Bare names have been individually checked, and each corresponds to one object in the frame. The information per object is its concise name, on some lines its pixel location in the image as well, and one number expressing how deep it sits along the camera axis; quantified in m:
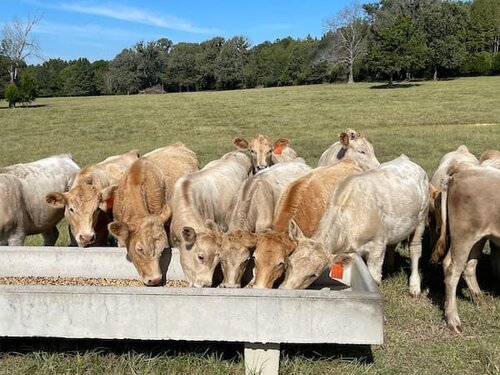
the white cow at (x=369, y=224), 4.94
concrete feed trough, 4.20
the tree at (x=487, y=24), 71.88
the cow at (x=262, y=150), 10.03
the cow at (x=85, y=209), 6.39
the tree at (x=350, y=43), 69.94
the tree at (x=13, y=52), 57.91
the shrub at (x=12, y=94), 44.50
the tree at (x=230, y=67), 84.62
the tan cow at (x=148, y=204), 5.38
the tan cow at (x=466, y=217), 5.46
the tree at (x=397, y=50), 54.47
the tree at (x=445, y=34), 61.38
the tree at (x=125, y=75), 88.94
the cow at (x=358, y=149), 8.73
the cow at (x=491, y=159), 7.36
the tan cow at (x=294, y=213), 4.83
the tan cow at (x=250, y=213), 5.02
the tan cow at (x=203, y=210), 5.20
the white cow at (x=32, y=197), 6.58
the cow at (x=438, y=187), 6.95
